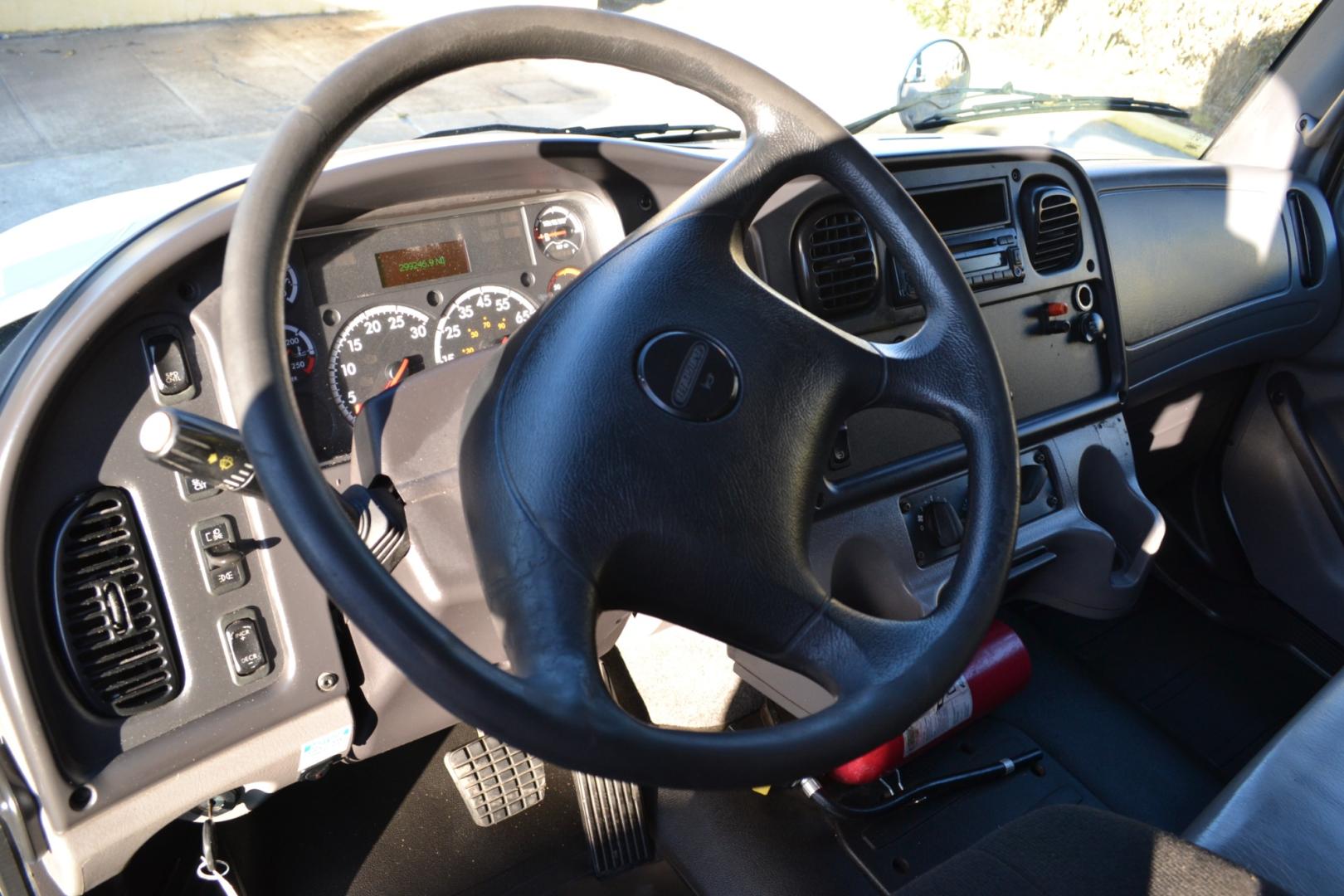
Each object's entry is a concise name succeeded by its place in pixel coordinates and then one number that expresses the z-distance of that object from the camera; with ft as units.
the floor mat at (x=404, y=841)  6.08
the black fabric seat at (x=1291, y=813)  4.11
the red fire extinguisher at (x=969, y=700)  6.29
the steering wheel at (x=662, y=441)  2.58
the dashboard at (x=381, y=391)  3.89
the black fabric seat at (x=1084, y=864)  3.83
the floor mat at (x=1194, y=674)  7.16
